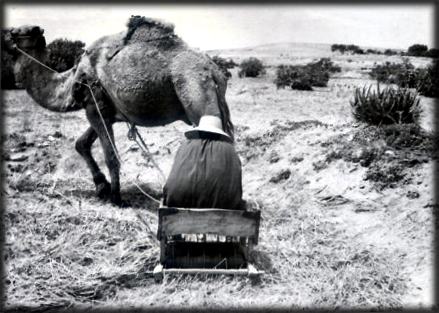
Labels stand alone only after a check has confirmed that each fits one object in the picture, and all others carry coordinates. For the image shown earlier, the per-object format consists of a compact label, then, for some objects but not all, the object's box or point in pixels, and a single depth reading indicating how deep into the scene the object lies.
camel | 5.91
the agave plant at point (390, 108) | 8.04
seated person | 4.70
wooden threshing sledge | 4.57
